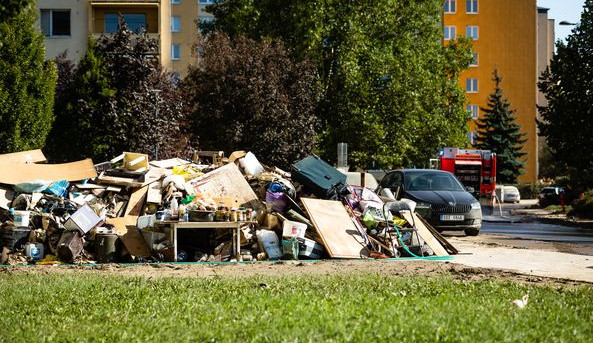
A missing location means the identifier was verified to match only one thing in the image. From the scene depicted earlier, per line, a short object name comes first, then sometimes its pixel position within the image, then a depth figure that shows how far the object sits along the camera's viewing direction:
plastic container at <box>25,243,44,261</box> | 17.30
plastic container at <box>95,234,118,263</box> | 17.23
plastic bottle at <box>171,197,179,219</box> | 17.47
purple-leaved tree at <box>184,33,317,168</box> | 42.72
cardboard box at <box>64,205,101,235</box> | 17.25
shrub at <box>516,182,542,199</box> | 84.50
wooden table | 17.03
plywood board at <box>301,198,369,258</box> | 17.39
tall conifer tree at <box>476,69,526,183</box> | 75.94
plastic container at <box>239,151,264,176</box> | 21.03
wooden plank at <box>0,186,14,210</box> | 18.38
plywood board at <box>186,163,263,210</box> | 19.16
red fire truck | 41.78
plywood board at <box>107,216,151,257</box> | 17.55
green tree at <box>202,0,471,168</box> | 48.66
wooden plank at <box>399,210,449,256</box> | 18.33
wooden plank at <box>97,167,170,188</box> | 19.41
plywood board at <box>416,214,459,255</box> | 18.78
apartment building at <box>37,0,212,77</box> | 50.91
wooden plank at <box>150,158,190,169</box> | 21.37
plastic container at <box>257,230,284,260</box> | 17.48
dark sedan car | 23.80
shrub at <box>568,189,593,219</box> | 40.97
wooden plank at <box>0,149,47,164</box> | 19.94
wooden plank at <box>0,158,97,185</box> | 19.23
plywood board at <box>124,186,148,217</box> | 18.69
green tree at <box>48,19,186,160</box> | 34.25
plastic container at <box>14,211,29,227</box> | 17.44
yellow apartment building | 90.12
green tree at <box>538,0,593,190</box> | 36.38
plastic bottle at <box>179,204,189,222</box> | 17.30
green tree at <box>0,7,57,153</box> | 29.38
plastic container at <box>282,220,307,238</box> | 17.47
